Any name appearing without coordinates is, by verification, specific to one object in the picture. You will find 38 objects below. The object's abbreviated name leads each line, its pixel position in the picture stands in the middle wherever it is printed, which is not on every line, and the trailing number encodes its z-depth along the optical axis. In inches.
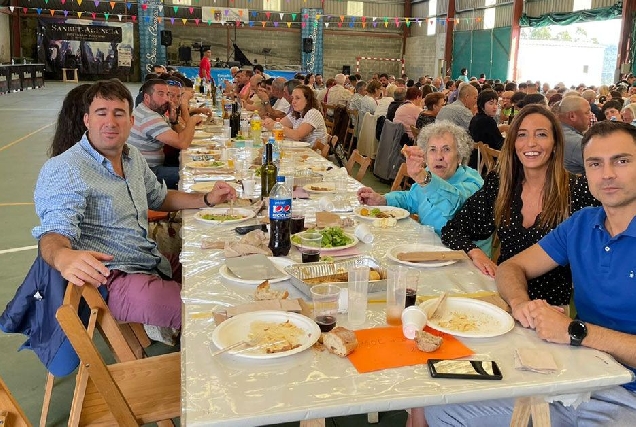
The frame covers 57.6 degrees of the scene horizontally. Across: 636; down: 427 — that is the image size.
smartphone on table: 51.6
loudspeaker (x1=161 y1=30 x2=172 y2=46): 832.9
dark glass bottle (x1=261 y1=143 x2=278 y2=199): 122.1
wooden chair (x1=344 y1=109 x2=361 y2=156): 352.8
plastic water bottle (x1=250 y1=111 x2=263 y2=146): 204.8
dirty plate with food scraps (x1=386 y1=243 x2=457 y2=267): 81.7
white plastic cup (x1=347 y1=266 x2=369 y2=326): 63.9
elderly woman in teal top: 108.5
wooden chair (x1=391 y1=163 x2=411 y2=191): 144.6
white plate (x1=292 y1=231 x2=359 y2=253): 87.4
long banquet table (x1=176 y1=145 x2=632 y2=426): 47.2
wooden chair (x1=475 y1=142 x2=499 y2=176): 203.9
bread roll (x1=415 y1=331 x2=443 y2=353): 56.4
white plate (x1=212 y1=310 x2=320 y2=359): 55.1
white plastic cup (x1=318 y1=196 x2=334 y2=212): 113.7
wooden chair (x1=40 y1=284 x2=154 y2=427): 80.4
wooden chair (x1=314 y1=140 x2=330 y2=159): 199.9
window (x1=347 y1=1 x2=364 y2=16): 976.9
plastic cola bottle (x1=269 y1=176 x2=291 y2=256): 85.0
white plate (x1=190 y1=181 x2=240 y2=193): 129.6
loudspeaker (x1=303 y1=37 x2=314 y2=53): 911.0
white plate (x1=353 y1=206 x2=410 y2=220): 108.9
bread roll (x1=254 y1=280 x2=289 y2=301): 67.9
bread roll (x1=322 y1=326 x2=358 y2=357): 55.5
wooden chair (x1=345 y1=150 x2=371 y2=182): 163.2
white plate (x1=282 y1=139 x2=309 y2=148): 207.5
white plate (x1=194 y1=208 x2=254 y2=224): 103.3
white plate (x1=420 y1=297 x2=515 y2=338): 60.0
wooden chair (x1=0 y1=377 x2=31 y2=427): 50.9
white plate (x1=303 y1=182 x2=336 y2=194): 130.6
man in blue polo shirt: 59.8
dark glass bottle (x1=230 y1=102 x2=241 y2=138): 231.6
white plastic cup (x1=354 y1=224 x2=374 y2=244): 93.0
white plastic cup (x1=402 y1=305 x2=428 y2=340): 59.1
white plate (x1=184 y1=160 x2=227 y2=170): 158.1
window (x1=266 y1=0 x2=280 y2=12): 943.0
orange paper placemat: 54.5
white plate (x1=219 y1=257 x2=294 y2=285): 74.3
